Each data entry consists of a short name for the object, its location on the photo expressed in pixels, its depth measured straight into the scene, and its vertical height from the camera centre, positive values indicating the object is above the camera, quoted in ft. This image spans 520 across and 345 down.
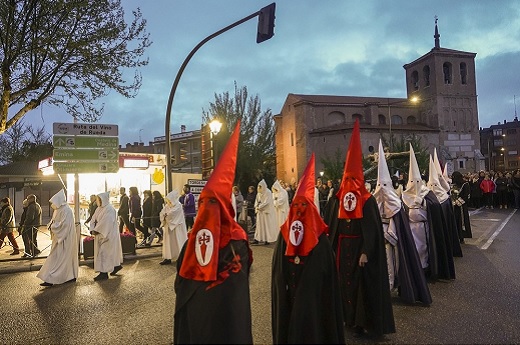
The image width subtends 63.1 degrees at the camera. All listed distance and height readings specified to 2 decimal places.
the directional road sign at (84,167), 39.58 +2.20
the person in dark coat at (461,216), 42.68 -4.30
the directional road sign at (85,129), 39.91 +5.93
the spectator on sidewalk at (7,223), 43.70 -3.18
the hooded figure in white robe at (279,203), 51.65 -2.56
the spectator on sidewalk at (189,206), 47.88 -2.35
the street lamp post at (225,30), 38.83 +13.72
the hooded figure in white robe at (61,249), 29.43 -4.17
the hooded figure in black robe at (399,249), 21.15 -3.67
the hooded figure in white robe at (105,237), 31.22 -3.66
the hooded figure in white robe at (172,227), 37.14 -3.73
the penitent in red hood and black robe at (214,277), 10.25 -2.31
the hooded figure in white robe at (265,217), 48.14 -4.01
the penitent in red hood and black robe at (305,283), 12.30 -3.11
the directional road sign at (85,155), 39.60 +3.42
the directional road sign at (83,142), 39.71 +4.70
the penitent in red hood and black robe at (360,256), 16.80 -3.18
